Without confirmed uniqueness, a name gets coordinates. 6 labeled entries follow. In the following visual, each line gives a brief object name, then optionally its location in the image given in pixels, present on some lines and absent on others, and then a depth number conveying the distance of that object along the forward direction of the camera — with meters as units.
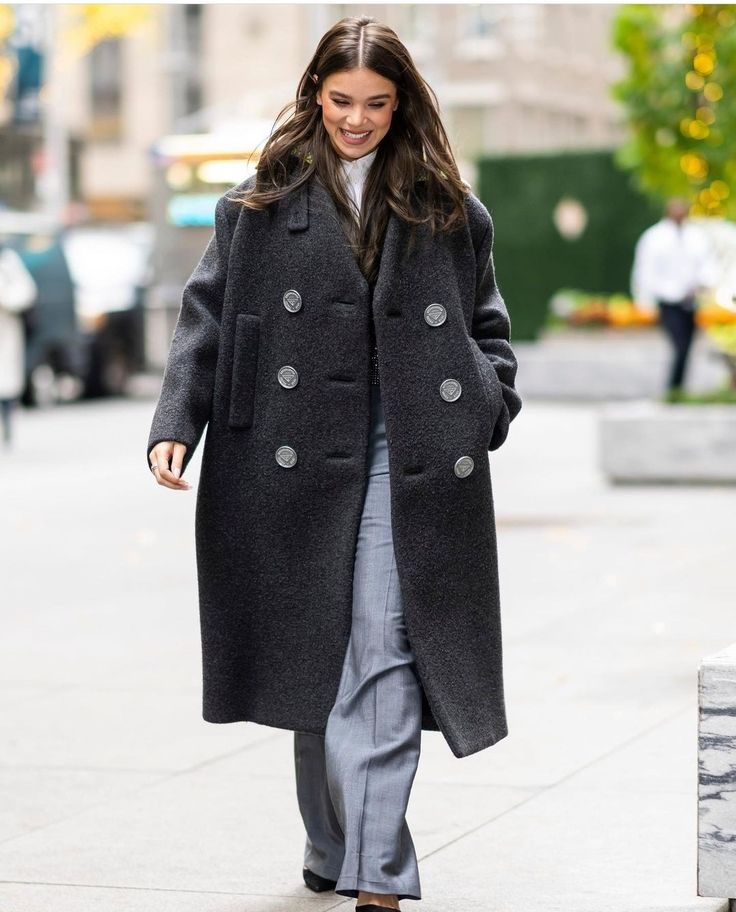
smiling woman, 3.81
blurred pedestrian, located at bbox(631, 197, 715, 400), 17.38
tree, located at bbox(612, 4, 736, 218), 14.69
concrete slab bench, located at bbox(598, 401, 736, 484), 13.14
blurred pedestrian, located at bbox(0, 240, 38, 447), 15.58
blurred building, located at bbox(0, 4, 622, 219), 40.41
